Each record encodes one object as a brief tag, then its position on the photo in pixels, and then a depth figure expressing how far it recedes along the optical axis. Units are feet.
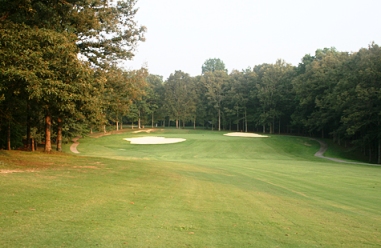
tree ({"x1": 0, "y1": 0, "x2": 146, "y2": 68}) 54.44
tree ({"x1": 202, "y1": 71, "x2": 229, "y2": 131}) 294.05
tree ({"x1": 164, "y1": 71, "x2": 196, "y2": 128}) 303.27
